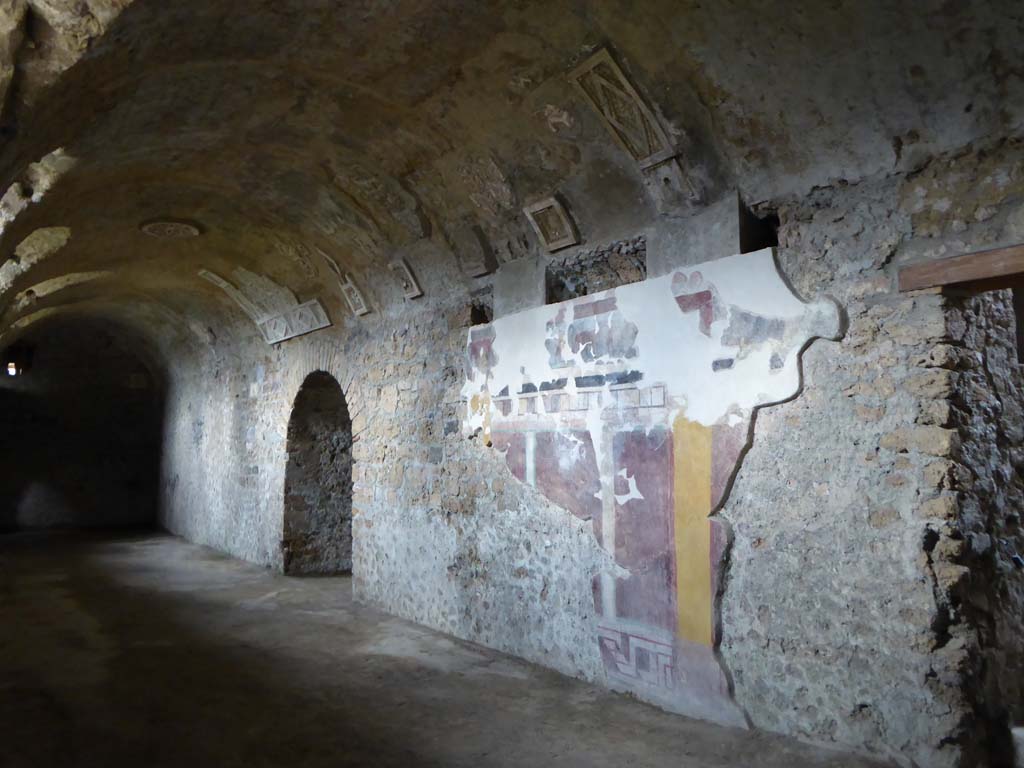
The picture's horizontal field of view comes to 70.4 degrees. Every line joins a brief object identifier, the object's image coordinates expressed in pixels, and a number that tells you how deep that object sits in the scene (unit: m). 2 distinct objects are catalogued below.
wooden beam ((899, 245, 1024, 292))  2.86
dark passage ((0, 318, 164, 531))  13.24
